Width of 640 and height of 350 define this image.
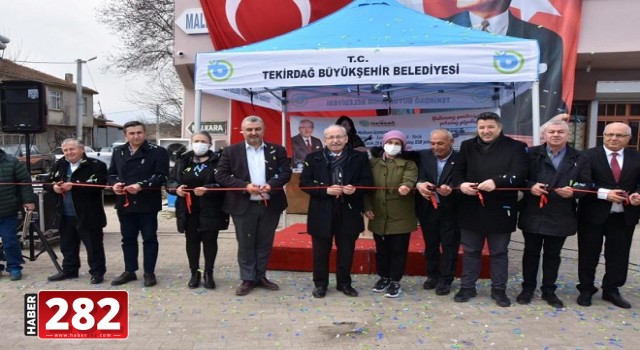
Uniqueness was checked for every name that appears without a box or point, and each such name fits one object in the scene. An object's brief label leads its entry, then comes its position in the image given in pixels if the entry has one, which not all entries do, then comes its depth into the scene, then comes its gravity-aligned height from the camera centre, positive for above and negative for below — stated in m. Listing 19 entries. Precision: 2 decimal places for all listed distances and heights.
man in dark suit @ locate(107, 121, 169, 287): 4.55 -0.43
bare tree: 20.55 +5.10
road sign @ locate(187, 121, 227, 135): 12.10 +0.50
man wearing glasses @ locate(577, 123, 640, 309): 3.88 -0.51
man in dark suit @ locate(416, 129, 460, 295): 4.27 -0.56
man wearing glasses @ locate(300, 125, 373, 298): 4.20 -0.43
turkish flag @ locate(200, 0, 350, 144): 9.30 +2.62
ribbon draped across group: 3.87 -0.40
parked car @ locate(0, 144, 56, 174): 21.14 -0.79
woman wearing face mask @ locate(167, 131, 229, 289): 4.42 -0.51
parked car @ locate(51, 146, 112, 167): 15.03 -0.43
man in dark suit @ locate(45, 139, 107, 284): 4.64 -0.62
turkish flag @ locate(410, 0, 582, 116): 9.17 +2.70
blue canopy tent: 4.65 +0.96
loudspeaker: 5.99 +0.43
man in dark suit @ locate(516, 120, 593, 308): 3.88 -0.39
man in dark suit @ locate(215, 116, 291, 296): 4.32 -0.41
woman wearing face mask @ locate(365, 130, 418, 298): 4.24 -0.51
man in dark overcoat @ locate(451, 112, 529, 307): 3.91 -0.35
